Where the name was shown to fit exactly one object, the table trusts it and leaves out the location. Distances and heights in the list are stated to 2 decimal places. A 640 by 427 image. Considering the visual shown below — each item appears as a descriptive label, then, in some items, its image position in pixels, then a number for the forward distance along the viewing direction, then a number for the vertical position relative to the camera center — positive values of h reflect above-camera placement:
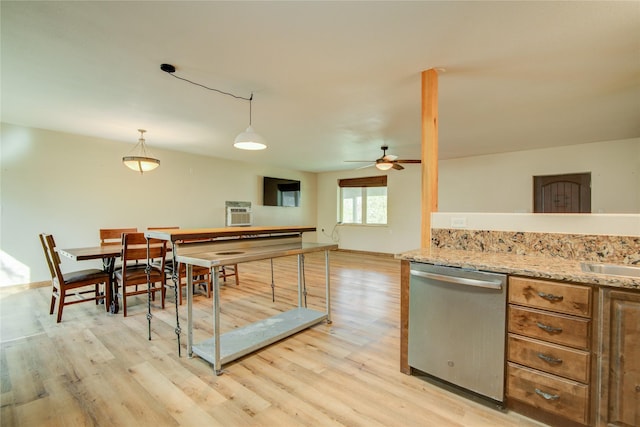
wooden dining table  3.06 -0.52
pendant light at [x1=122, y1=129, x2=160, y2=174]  3.93 +0.66
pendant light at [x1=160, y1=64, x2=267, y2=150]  2.90 +0.73
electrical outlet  2.32 -0.09
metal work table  2.12 -0.37
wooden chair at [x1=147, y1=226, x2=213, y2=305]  3.78 -0.87
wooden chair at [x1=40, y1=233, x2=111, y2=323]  3.02 -0.79
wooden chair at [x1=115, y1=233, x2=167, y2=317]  3.09 -0.70
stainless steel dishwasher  1.70 -0.75
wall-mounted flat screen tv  7.78 +0.52
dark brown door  5.32 +0.36
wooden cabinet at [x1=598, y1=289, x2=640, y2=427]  1.34 -0.72
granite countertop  1.40 -0.32
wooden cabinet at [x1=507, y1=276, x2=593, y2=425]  1.47 -0.75
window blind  7.82 +0.84
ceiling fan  4.63 +0.83
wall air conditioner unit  6.89 -0.16
